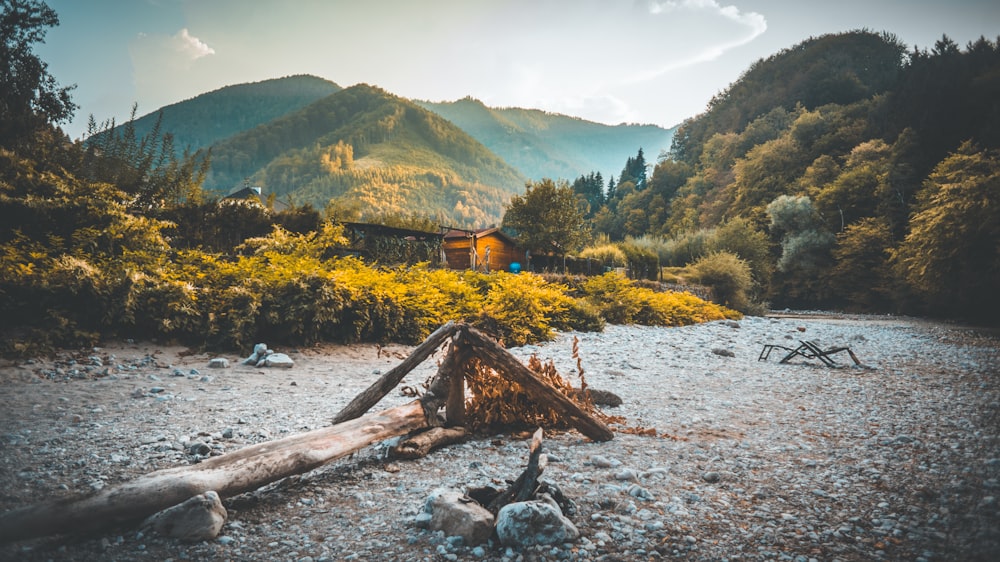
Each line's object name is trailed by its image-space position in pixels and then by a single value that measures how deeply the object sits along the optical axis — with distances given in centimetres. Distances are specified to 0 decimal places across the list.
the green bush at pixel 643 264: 2705
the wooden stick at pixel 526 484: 239
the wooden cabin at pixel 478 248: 2827
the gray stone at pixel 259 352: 623
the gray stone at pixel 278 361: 619
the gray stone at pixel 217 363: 579
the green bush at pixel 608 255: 2775
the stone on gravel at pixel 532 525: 214
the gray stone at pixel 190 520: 201
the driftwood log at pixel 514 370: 362
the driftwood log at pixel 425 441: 334
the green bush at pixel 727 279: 2480
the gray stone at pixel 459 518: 218
